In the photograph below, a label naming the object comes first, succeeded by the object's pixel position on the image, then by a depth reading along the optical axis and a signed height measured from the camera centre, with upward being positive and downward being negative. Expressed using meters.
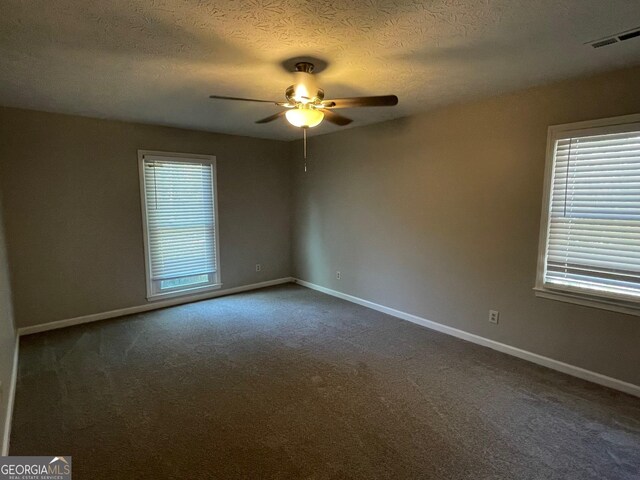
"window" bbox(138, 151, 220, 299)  4.28 -0.25
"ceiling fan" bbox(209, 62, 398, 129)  2.31 +0.73
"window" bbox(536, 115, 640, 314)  2.43 -0.09
